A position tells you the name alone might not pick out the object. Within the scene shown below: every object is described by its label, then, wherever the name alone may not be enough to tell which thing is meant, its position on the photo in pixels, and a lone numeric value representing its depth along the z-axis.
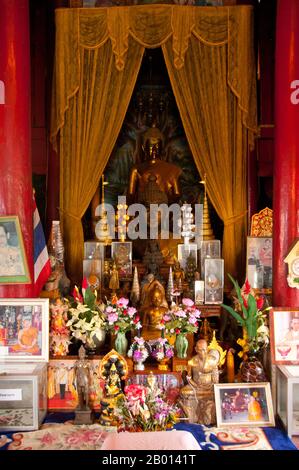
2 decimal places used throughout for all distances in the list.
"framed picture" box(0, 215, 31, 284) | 4.97
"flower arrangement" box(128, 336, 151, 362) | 5.04
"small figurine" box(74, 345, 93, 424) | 4.68
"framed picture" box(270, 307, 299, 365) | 4.79
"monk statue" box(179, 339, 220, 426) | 4.72
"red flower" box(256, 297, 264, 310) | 5.12
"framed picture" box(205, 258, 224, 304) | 6.45
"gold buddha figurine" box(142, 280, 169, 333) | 5.54
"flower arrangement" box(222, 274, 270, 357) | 4.95
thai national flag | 5.33
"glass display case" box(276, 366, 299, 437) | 4.46
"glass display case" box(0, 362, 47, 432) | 4.60
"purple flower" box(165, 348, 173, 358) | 5.09
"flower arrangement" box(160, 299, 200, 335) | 5.15
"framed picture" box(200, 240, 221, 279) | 7.03
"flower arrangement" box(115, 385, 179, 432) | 4.05
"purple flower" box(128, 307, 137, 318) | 5.12
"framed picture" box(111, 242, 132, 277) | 7.02
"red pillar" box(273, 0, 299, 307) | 4.97
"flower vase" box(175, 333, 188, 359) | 5.16
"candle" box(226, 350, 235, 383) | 5.13
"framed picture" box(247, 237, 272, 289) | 6.25
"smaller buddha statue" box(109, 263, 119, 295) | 6.64
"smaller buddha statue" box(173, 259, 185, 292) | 6.59
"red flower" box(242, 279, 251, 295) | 5.47
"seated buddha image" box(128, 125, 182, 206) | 7.98
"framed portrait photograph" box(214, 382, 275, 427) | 4.61
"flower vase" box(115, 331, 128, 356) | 5.18
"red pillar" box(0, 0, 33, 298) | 4.95
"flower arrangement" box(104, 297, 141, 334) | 5.13
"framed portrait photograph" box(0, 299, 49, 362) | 4.90
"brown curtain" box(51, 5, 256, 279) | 6.76
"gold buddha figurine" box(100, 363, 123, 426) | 4.60
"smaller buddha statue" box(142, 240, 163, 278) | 6.86
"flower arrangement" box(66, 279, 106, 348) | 5.16
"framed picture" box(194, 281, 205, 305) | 6.43
